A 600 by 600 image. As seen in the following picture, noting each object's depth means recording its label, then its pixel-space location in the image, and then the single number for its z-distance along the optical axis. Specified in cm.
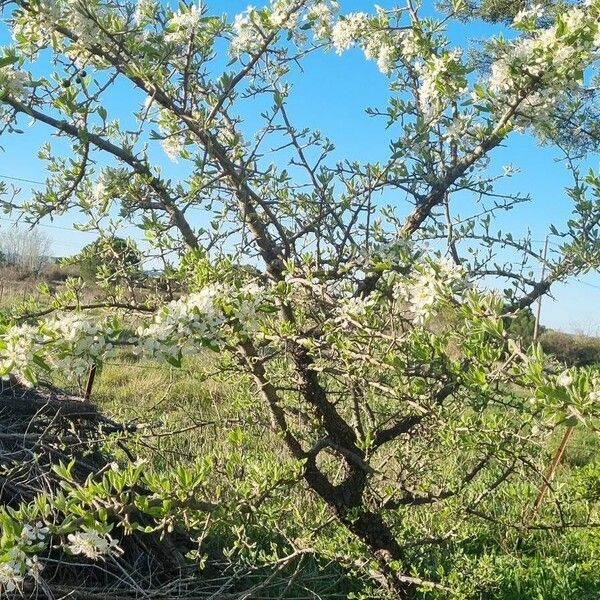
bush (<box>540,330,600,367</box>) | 1695
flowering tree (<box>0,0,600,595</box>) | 183
